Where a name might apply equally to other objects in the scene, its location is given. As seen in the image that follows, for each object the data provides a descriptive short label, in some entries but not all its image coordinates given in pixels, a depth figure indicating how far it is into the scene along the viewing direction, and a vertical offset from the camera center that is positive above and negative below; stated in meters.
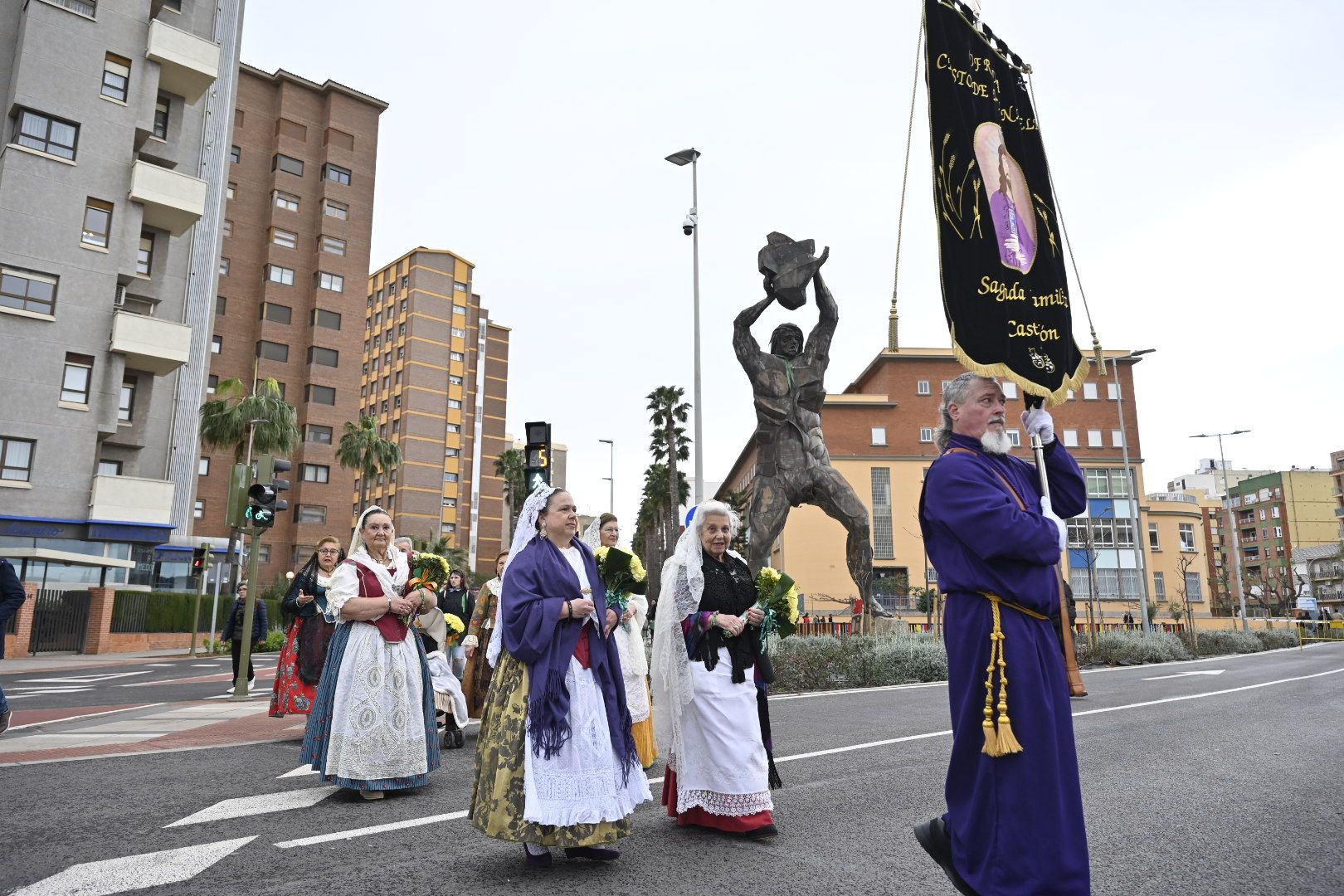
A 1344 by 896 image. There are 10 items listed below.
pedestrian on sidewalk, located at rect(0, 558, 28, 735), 8.76 +0.07
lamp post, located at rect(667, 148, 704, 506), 20.95 +8.96
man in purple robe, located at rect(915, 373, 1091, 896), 3.07 -0.27
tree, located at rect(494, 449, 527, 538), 72.75 +10.84
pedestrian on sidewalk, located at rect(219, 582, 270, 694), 14.35 -0.44
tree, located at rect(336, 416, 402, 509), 53.56 +9.01
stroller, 8.59 -0.76
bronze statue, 15.30 +3.44
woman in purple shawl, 4.52 -0.63
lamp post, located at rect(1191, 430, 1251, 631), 41.28 +4.23
